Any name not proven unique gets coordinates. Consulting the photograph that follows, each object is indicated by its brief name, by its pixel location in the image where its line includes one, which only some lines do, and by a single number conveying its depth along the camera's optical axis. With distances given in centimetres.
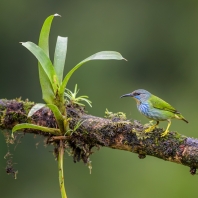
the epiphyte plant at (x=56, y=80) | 752
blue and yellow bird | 809
